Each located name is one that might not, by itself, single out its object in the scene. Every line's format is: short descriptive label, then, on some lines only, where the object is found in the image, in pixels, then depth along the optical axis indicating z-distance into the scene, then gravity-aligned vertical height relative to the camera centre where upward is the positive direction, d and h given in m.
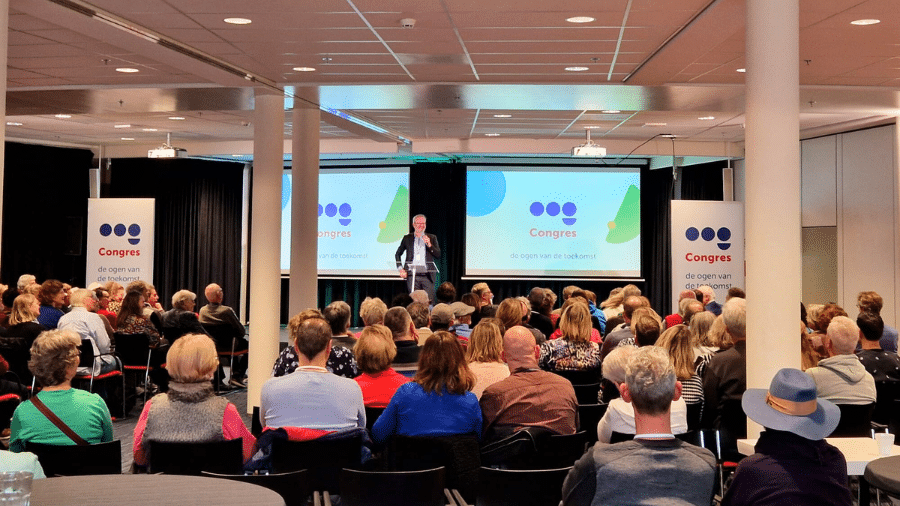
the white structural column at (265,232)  9.66 +0.48
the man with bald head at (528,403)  4.48 -0.64
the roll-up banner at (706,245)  12.99 +0.49
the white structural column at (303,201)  10.91 +0.92
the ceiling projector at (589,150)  12.39 +1.78
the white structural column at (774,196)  5.15 +0.48
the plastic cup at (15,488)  1.90 -0.47
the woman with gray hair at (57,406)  4.02 -0.61
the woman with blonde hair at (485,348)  5.47 -0.44
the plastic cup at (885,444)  3.97 -0.74
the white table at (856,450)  3.83 -0.79
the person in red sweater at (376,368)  4.95 -0.52
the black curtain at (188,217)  17.44 +1.18
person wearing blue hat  2.81 -0.59
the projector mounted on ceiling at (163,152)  12.98 +1.81
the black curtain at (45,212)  15.27 +1.12
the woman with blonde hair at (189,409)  3.96 -0.60
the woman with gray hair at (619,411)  3.93 -0.61
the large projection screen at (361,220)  17.36 +1.11
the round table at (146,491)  2.45 -0.62
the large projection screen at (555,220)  16.47 +1.07
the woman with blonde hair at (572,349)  6.47 -0.53
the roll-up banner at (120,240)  14.05 +0.56
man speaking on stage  14.10 +0.32
